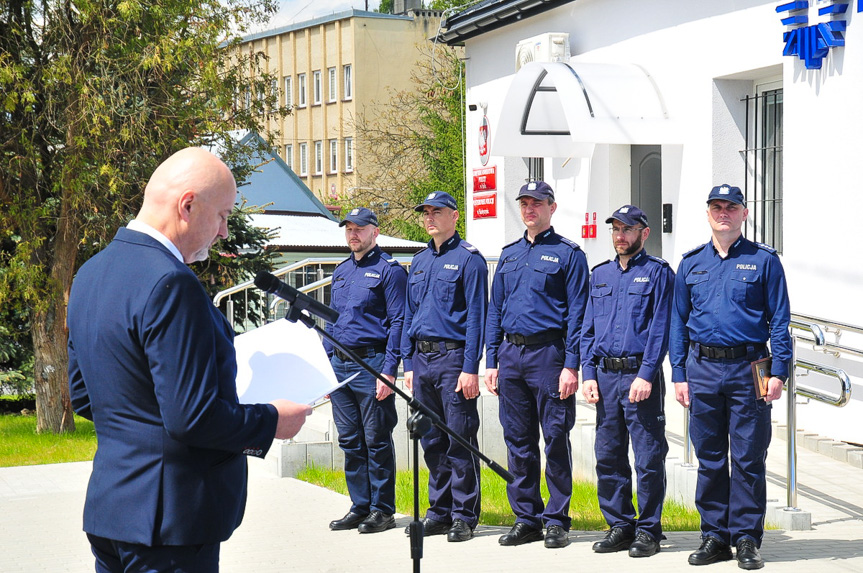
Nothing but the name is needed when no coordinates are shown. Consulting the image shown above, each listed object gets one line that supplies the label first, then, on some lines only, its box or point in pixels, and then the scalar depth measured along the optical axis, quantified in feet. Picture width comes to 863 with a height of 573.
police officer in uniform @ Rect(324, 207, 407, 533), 25.03
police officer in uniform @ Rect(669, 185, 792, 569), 20.80
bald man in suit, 9.28
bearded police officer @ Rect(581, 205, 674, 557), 21.97
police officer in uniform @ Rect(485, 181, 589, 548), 23.00
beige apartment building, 183.32
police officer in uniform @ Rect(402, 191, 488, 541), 23.77
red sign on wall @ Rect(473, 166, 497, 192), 51.06
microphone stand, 11.35
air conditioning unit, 44.55
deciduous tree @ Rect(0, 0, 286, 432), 41.04
